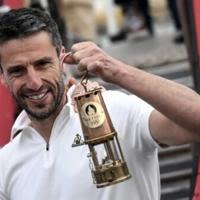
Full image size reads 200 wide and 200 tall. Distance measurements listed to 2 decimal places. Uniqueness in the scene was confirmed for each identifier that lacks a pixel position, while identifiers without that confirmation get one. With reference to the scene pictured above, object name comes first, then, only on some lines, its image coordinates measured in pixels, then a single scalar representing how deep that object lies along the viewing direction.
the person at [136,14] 15.38
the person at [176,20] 13.51
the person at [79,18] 15.40
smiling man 4.39
